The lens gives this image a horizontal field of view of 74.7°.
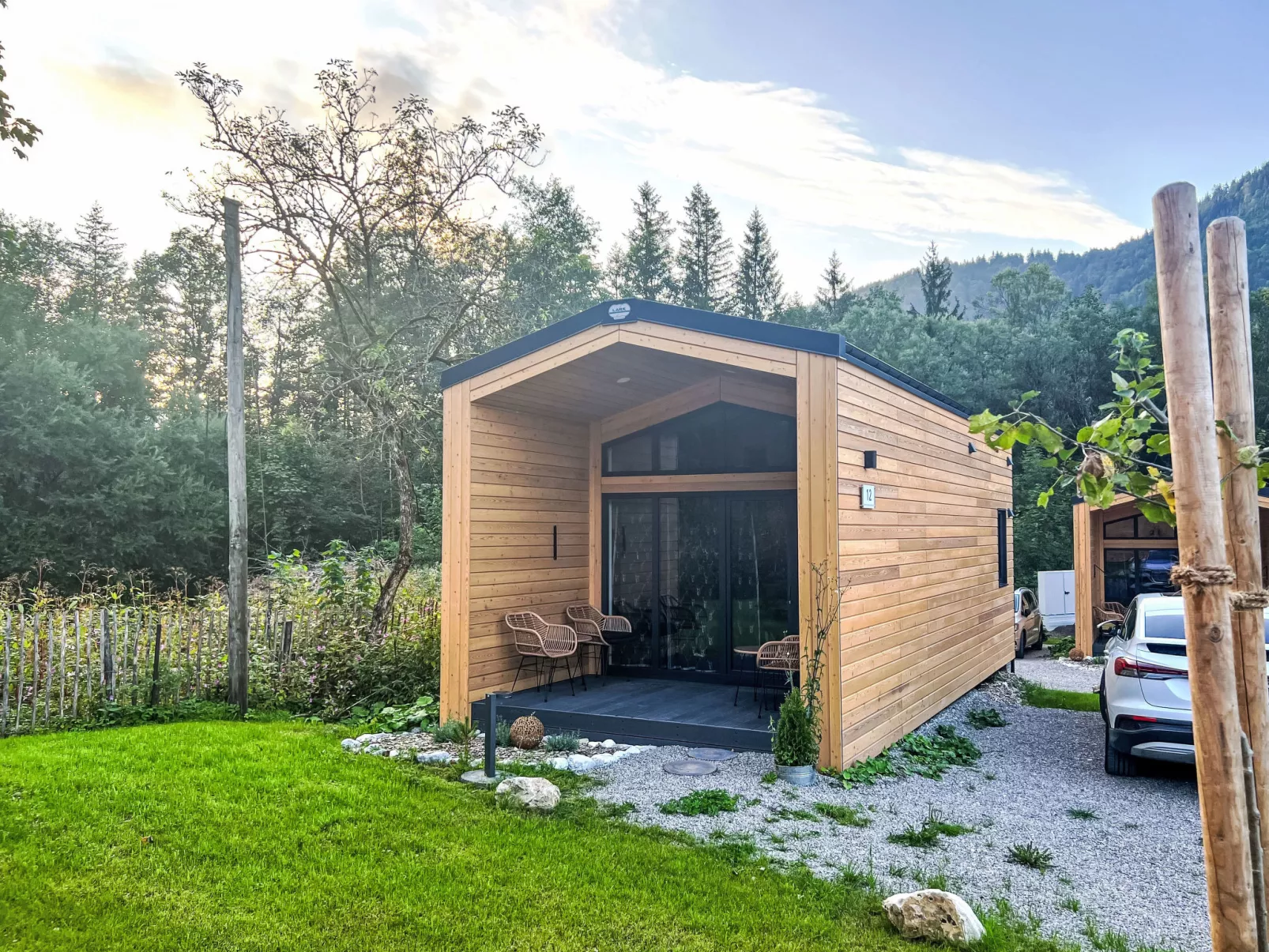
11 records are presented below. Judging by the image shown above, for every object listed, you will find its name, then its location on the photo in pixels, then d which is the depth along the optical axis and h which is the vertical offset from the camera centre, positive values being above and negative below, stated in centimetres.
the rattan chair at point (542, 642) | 750 -103
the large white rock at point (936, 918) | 327 -155
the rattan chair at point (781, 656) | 660 -103
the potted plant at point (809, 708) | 559 -122
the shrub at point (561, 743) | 641 -164
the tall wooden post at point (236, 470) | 759 +61
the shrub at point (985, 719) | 796 -185
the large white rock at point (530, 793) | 490 -156
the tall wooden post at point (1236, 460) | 182 +14
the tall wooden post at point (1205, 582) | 172 -12
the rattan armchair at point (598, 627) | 840 -98
